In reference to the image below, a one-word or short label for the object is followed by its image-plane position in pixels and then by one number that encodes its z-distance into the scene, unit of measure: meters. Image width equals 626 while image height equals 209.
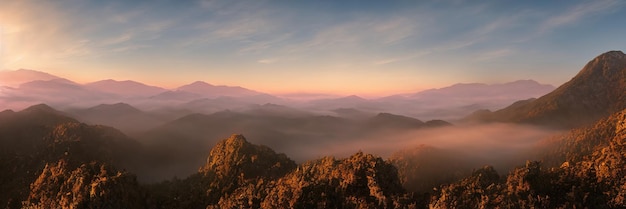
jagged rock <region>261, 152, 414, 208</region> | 83.56
